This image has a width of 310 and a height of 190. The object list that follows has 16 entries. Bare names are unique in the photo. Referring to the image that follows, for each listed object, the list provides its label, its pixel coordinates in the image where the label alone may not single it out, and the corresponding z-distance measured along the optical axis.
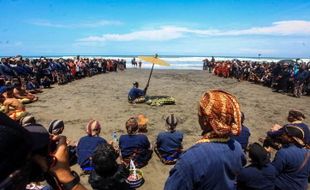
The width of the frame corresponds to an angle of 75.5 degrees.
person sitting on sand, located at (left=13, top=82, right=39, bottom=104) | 9.08
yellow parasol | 8.90
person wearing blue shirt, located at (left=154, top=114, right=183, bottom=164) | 4.72
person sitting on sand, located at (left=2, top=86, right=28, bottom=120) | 5.45
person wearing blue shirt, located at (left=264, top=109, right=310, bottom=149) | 4.12
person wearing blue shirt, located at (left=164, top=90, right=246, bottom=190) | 1.41
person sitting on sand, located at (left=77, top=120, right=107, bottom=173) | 4.26
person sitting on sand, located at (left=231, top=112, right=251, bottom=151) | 4.52
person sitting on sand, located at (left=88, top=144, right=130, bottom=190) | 2.91
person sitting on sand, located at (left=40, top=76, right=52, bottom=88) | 12.81
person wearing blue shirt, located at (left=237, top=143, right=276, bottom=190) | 2.88
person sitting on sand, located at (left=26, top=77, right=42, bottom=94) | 11.27
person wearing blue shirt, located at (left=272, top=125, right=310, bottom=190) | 2.91
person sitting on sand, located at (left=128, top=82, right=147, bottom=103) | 9.59
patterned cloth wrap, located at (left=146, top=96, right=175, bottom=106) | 9.34
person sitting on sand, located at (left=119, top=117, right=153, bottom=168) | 4.51
